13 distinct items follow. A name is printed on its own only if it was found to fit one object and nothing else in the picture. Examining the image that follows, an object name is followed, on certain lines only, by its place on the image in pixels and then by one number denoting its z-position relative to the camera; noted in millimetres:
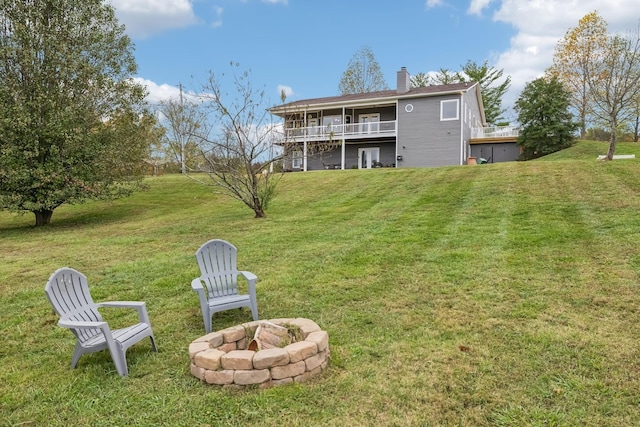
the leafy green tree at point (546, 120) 22719
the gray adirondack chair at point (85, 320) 3354
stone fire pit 3082
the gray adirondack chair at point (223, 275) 4383
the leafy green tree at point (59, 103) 11969
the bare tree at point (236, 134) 10688
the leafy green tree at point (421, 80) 39312
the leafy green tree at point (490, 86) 36000
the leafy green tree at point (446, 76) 37906
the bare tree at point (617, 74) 14211
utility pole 22733
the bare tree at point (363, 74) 36062
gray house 23094
